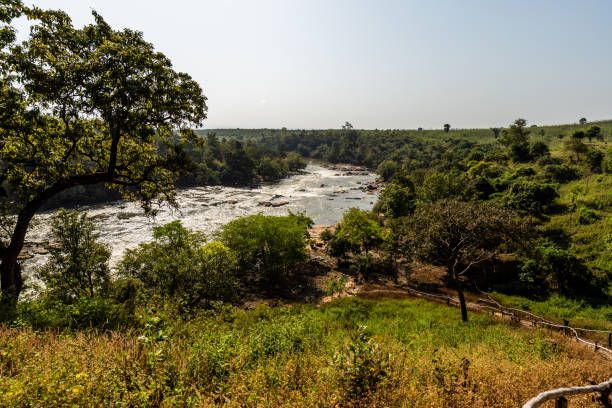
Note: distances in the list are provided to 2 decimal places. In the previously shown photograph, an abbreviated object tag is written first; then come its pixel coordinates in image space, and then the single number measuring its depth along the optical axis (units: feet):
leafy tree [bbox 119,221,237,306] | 59.26
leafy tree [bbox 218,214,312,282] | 95.76
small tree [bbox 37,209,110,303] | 59.98
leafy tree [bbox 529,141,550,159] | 188.75
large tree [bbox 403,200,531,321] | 51.11
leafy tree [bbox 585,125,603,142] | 186.50
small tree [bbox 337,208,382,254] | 115.34
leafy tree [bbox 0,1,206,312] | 24.89
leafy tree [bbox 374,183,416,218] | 147.02
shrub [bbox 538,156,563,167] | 165.23
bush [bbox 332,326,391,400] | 15.30
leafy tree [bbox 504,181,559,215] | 112.88
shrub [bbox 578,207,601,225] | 97.07
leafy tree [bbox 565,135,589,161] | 159.81
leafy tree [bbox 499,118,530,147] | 218.59
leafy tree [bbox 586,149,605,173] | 133.90
